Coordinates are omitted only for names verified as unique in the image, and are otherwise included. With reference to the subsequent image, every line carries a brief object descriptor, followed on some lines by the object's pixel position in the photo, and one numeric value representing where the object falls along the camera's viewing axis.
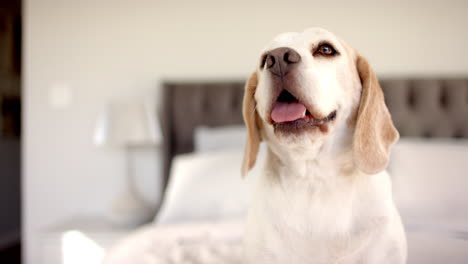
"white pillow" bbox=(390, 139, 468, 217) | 0.76
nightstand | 1.71
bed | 0.75
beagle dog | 0.43
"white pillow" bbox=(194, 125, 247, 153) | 1.76
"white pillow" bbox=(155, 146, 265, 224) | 1.40
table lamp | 1.98
